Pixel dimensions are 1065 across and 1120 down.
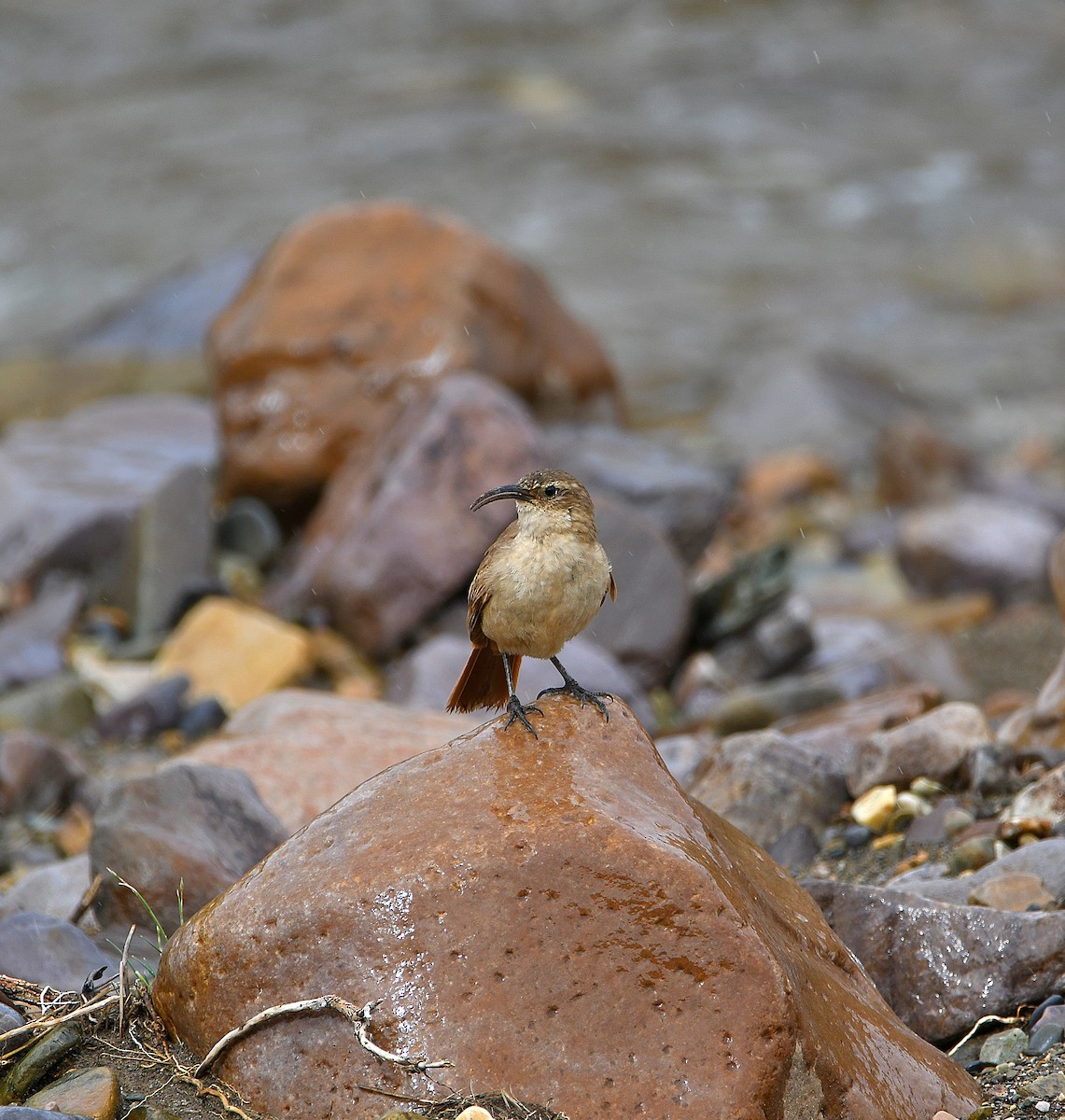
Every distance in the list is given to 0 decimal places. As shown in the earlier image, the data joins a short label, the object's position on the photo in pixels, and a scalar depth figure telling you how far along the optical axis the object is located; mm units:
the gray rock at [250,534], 19078
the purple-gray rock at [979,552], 19562
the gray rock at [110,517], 17703
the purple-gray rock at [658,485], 19031
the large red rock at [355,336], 19656
